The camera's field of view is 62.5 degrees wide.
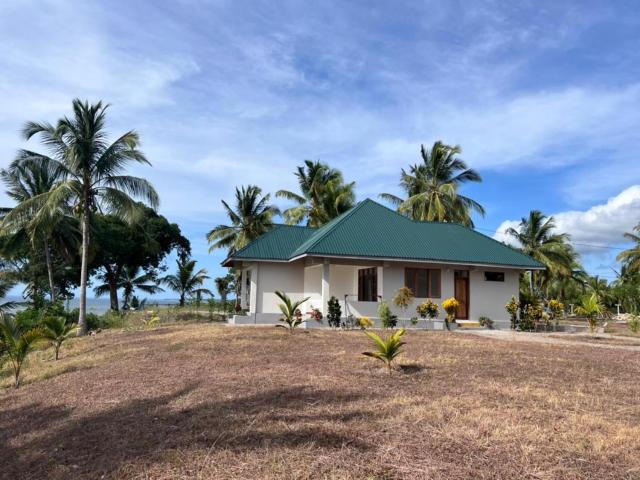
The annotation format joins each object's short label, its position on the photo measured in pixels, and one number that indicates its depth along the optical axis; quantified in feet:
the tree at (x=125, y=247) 129.29
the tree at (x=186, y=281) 125.70
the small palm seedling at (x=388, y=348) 28.84
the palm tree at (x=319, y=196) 108.88
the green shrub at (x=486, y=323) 67.56
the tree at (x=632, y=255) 120.25
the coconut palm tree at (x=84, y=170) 67.00
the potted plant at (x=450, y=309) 62.28
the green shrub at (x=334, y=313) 61.52
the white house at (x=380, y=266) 65.31
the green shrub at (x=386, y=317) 57.31
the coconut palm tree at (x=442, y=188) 107.55
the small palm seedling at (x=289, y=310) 47.57
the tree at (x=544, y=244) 118.73
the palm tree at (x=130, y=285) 139.74
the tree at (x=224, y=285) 133.08
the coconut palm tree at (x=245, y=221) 106.32
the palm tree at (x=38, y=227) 80.47
